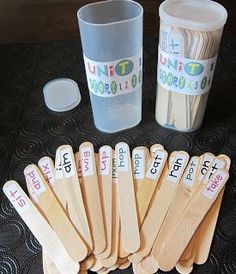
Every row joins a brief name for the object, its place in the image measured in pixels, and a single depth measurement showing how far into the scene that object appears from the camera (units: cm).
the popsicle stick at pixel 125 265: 45
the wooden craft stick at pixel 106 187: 45
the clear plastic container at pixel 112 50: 50
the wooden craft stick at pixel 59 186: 50
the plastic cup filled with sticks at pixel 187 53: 48
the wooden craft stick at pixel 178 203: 45
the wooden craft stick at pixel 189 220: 44
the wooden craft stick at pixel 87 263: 44
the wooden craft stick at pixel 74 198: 46
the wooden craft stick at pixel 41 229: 44
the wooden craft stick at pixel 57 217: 45
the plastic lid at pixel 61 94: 66
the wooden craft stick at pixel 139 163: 52
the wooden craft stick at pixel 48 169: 52
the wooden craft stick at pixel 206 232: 45
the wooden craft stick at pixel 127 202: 45
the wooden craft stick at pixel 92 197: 46
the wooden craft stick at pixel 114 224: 44
